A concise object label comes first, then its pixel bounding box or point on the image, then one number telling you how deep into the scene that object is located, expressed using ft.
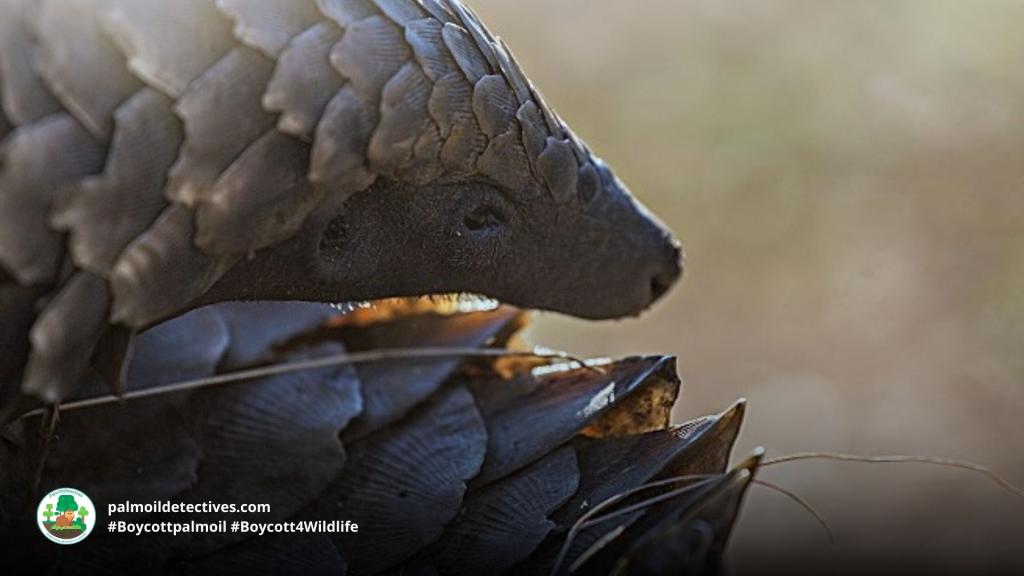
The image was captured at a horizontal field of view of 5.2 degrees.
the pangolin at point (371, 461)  7.35
